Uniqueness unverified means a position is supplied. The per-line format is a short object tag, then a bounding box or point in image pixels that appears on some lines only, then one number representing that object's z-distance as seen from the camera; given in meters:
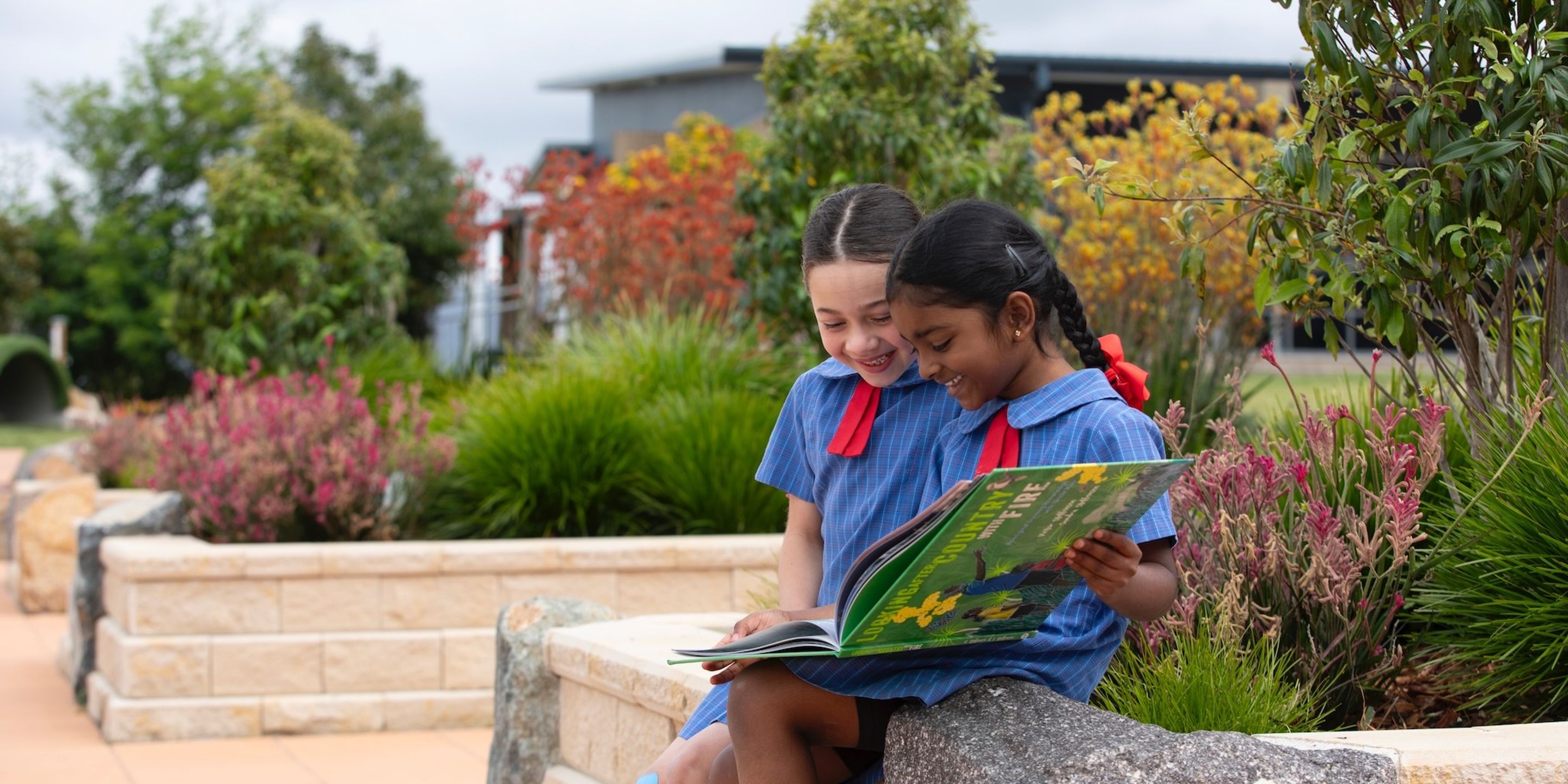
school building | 17.16
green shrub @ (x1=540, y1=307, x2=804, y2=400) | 7.25
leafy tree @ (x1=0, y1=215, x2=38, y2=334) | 32.41
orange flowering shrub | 11.13
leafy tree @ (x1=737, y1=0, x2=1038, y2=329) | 7.21
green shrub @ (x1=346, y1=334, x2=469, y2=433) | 8.64
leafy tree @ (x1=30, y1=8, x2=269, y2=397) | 33.50
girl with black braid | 2.18
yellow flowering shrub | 8.41
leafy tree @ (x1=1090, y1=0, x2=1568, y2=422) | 3.13
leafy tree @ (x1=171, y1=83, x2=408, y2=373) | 10.19
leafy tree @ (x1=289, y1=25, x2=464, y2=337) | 29.34
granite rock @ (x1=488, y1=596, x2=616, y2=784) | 4.03
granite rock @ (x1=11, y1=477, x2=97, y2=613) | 9.24
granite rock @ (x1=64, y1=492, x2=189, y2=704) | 6.46
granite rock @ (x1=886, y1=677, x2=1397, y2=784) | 2.13
